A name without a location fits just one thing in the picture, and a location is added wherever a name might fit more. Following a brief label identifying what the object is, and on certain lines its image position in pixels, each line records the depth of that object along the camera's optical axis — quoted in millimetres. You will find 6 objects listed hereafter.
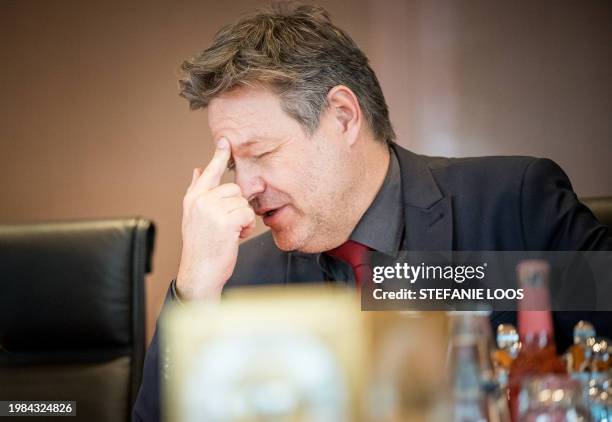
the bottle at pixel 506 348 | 2330
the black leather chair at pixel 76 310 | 2810
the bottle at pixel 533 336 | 2191
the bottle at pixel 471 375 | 2000
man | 2663
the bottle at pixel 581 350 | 2347
